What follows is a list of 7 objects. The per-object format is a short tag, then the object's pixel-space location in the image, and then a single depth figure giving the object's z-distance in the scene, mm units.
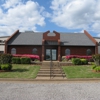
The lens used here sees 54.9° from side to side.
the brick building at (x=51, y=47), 18937
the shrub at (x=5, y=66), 10082
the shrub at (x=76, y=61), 13600
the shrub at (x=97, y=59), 11306
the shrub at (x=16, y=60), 14292
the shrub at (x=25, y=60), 14166
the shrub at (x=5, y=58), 10580
